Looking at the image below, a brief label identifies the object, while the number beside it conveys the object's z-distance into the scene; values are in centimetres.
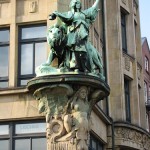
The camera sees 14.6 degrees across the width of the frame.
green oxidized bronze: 2352
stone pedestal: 2294
